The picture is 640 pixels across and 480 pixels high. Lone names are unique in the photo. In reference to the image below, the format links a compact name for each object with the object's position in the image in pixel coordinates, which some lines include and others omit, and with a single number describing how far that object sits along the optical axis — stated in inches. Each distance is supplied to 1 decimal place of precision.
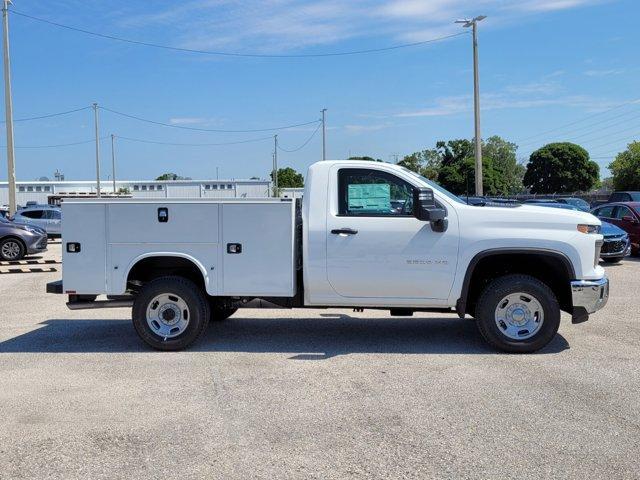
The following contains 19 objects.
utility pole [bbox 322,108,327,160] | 2497.5
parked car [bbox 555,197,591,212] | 1060.5
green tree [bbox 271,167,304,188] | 4290.4
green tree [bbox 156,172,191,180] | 5916.3
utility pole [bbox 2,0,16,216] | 1119.6
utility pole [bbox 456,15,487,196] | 1357.0
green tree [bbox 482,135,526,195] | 5216.5
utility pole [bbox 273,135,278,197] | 3199.1
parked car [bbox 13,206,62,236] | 1103.6
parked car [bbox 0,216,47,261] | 740.6
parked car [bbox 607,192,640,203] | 1018.1
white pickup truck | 279.1
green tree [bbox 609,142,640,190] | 2395.4
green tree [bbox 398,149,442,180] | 3956.7
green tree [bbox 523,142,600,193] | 3316.9
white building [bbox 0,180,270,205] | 3794.0
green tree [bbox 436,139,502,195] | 2364.1
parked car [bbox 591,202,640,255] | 724.7
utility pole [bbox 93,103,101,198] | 2635.3
